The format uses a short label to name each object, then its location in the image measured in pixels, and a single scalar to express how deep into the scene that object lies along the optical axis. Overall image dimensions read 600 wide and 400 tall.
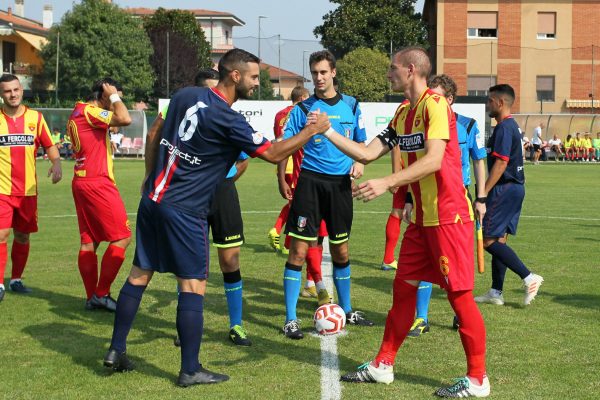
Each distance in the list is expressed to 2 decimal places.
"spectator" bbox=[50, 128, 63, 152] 42.75
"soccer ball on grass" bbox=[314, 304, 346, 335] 6.79
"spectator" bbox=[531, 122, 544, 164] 42.06
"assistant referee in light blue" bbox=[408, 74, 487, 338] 7.32
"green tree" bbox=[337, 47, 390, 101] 52.75
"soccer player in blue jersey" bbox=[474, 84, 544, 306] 8.09
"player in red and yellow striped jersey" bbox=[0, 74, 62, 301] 8.95
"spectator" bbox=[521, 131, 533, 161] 44.32
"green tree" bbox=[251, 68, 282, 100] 73.85
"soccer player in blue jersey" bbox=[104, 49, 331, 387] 5.73
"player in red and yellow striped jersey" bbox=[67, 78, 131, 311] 8.23
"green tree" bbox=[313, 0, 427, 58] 58.25
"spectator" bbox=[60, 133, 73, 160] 43.72
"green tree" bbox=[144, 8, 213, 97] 71.62
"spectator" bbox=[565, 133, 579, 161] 45.12
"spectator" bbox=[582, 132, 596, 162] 45.03
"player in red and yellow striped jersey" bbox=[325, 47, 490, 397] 5.50
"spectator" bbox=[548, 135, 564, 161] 45.38
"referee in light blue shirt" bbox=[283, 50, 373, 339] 7.46
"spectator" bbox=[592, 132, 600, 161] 45.03
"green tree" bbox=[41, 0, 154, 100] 61.19
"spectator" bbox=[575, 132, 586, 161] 45.06
